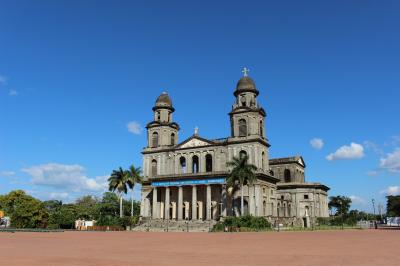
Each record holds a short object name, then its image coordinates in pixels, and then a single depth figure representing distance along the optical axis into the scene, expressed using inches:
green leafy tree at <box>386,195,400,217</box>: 3782.0
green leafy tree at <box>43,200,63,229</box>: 2551.7
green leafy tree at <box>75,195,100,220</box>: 3607.3
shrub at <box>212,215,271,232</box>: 1950.9
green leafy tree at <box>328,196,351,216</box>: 4461.1
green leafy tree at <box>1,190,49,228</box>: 2495.1
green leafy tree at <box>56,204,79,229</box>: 2603.3
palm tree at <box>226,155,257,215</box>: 2103.8
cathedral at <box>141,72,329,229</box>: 2374.5
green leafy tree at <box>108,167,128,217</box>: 2581.2
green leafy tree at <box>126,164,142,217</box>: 2586.1
